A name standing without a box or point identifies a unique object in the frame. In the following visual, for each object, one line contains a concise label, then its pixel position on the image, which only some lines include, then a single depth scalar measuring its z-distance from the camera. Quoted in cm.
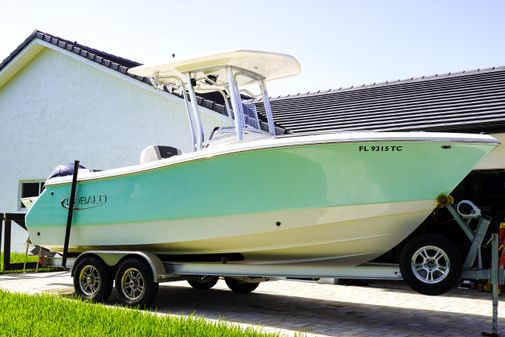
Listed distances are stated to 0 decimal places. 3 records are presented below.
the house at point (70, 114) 1262
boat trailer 545
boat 558
